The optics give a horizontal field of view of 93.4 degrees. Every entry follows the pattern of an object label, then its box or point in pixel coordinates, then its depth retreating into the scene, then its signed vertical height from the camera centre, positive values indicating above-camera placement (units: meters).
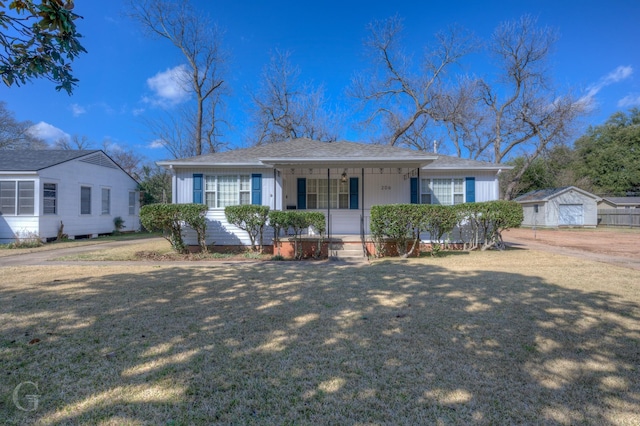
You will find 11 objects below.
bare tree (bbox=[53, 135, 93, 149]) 37.03 +9.52
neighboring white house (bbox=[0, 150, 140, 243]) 12.84 +1.24
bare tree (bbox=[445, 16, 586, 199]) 22.52 +8.09
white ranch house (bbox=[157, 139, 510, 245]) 10.93 +1.28
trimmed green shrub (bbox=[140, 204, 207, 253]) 9.44 +0.00
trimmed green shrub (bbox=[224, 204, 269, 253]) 9.62 +0.05
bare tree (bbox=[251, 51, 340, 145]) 25.05 +7.91
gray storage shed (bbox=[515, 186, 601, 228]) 26.11 +0.61
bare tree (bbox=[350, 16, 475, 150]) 23.78 +9.41
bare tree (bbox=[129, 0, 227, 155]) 21.59 +10.23
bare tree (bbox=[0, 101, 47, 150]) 29.77 +8.85
